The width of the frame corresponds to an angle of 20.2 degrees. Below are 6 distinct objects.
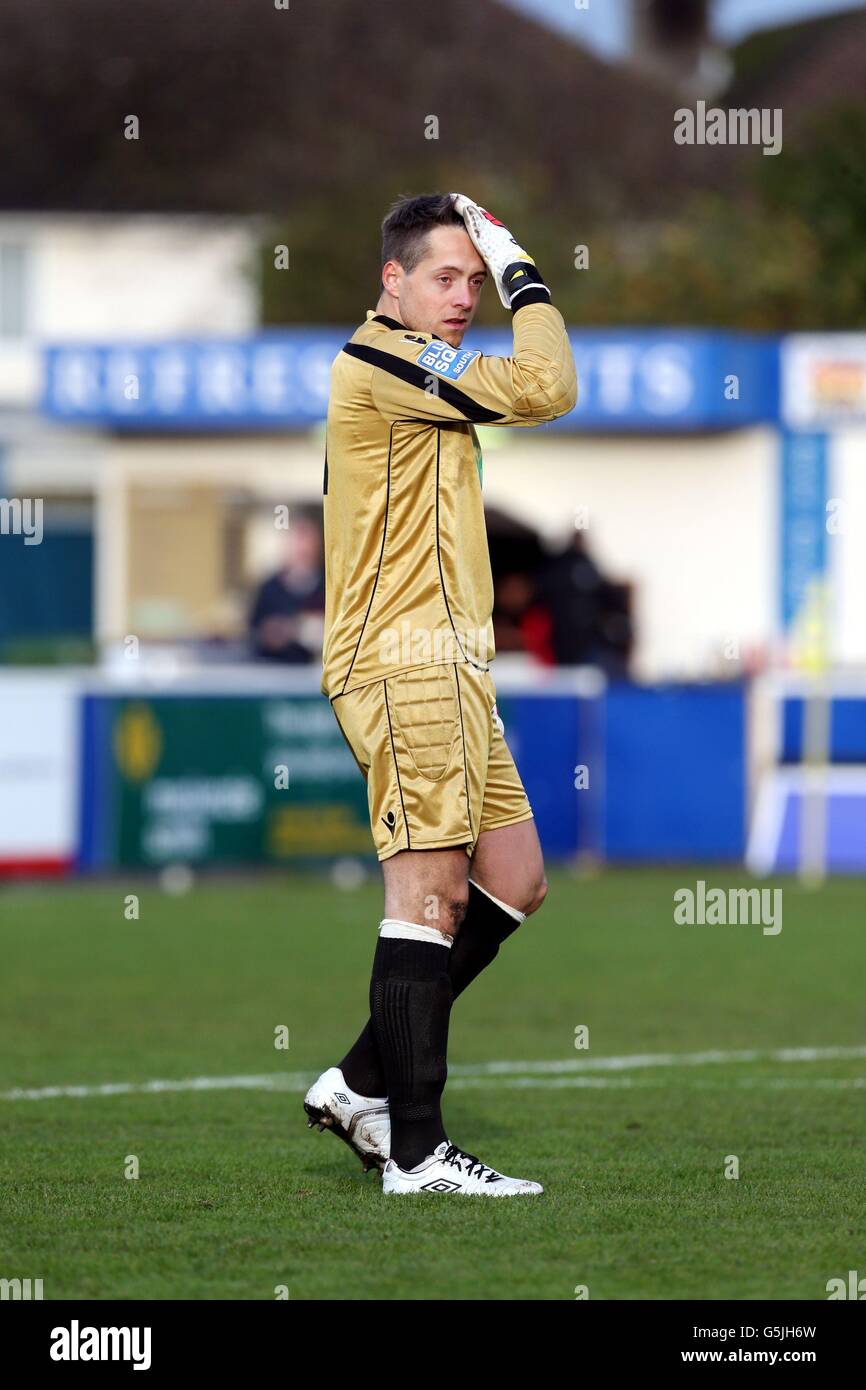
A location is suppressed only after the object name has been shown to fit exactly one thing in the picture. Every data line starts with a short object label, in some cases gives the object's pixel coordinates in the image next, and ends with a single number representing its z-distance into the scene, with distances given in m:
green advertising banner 16.31
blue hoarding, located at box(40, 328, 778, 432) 27.67
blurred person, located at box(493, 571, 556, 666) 20.38
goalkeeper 5.69
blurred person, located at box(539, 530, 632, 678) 19.31
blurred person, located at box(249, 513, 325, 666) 18.30
